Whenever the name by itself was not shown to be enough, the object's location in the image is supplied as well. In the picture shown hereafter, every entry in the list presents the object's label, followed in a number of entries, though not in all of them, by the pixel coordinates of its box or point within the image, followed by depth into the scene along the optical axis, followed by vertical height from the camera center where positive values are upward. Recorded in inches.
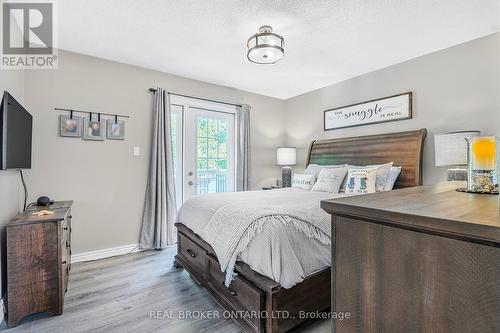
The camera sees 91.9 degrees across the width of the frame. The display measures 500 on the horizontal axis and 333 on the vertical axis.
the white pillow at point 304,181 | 135.0 -8.9
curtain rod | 133.0 +42.2
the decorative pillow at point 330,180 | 120.2 -7.4
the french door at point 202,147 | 146.1 +12.5
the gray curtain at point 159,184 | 130.1 -10.0
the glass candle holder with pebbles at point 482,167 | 38.7 -0.3
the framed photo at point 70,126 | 111.2 +18.7
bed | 59.8 -29.5
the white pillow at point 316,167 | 139.4 -1.2
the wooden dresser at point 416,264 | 18.9 -9.1
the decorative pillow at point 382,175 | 111.2 -4.5
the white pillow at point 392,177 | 111.3 -5.4
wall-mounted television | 70.2 +10.3
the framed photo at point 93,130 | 116.8 +18.0
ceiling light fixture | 90.4 +46.2
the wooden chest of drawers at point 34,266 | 68.9 -29.4
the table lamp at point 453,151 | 89.5 +5.3
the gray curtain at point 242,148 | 164.2 +12.2
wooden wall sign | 121.9 +29.9
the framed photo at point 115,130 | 122.7 +18.7
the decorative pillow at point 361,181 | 110.0 -7.1
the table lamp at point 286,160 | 171.9 +4.1
